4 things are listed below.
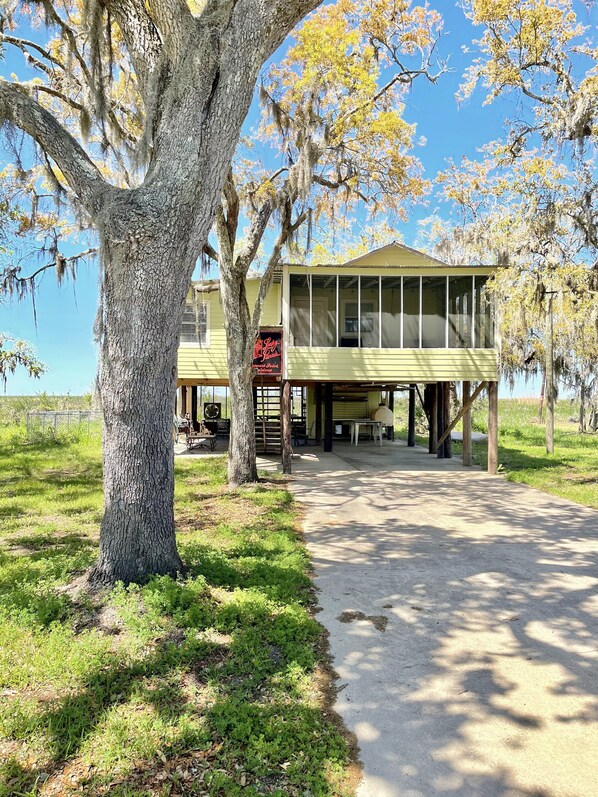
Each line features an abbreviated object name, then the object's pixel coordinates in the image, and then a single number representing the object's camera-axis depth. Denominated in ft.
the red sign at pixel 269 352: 45.24
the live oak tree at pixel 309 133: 32.37
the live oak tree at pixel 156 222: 13.76
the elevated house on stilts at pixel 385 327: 43.27
